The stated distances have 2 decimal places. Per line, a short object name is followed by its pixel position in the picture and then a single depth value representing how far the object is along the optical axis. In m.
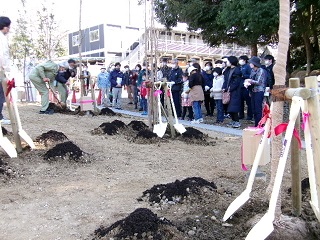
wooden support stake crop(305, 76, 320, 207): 2.77
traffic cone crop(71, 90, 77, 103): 17.32
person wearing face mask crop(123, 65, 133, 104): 16.75
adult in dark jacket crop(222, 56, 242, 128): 9.57
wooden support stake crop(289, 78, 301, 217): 3.12
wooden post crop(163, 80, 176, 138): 7.83
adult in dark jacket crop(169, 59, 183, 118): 11.87
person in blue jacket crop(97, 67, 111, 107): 16.45
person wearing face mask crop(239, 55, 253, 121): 9.79
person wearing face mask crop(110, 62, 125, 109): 15.17
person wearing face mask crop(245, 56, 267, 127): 8.72
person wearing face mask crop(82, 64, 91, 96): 15.23
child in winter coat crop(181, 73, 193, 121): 11.21
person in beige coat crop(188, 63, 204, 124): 10.51
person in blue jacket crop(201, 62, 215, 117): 12.02
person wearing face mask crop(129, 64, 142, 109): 16.01
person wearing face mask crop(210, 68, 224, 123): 10.63
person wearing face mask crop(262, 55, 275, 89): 9.40
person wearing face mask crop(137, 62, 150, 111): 14.38
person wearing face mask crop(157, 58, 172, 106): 12.99
